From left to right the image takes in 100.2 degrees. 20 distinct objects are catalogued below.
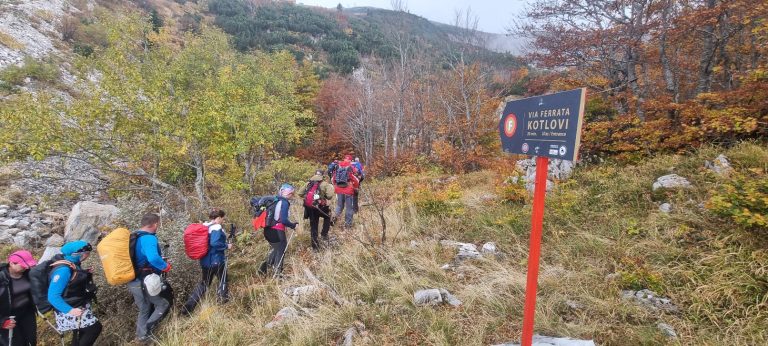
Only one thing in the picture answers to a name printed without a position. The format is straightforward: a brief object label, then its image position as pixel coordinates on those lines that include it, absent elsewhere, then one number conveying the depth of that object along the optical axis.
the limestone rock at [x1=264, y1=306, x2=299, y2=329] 3.63
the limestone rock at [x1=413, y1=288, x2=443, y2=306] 3.58
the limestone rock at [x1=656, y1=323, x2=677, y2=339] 2.60
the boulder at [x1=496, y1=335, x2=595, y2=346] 2.52
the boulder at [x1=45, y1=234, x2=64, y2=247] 8.12
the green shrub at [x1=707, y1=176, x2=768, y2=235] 3.14
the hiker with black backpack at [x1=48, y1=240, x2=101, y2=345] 3.39
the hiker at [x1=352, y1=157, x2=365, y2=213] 7.73
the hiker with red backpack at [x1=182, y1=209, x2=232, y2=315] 4.48
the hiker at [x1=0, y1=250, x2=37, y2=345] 3.27
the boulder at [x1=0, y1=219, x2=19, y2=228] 8.76
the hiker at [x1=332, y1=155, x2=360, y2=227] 7.06
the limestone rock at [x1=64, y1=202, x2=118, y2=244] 8.19
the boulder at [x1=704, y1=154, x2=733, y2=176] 4.57
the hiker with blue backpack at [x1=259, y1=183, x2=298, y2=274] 5.05
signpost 1.87
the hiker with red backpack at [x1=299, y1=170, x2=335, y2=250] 5.84
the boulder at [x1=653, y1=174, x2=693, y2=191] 4.73
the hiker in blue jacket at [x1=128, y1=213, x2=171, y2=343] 3.86
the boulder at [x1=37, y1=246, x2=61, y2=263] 5.85
